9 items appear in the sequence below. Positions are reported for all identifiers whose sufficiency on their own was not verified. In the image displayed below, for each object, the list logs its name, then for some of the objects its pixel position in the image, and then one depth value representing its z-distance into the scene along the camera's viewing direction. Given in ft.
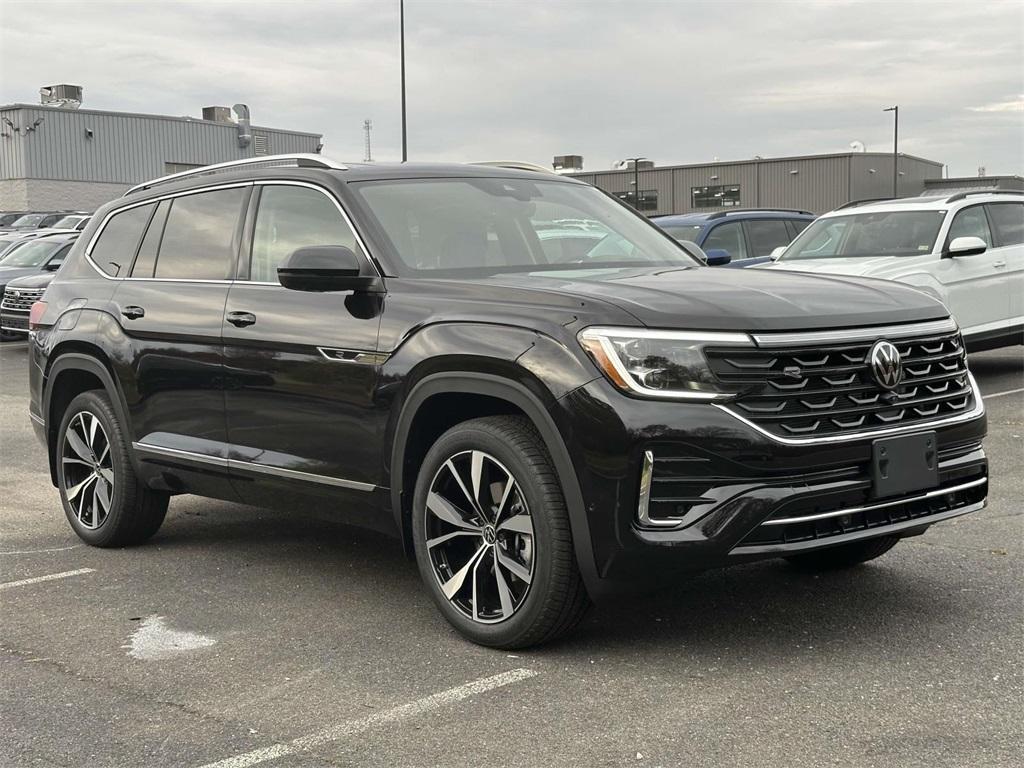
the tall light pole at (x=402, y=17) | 98.60
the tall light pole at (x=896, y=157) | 185.88
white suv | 36.22
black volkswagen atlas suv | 12.95
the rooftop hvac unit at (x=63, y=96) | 172.24
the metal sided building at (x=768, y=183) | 183.62
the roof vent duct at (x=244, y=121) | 156.97
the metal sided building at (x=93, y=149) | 163.94
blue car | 46.06
